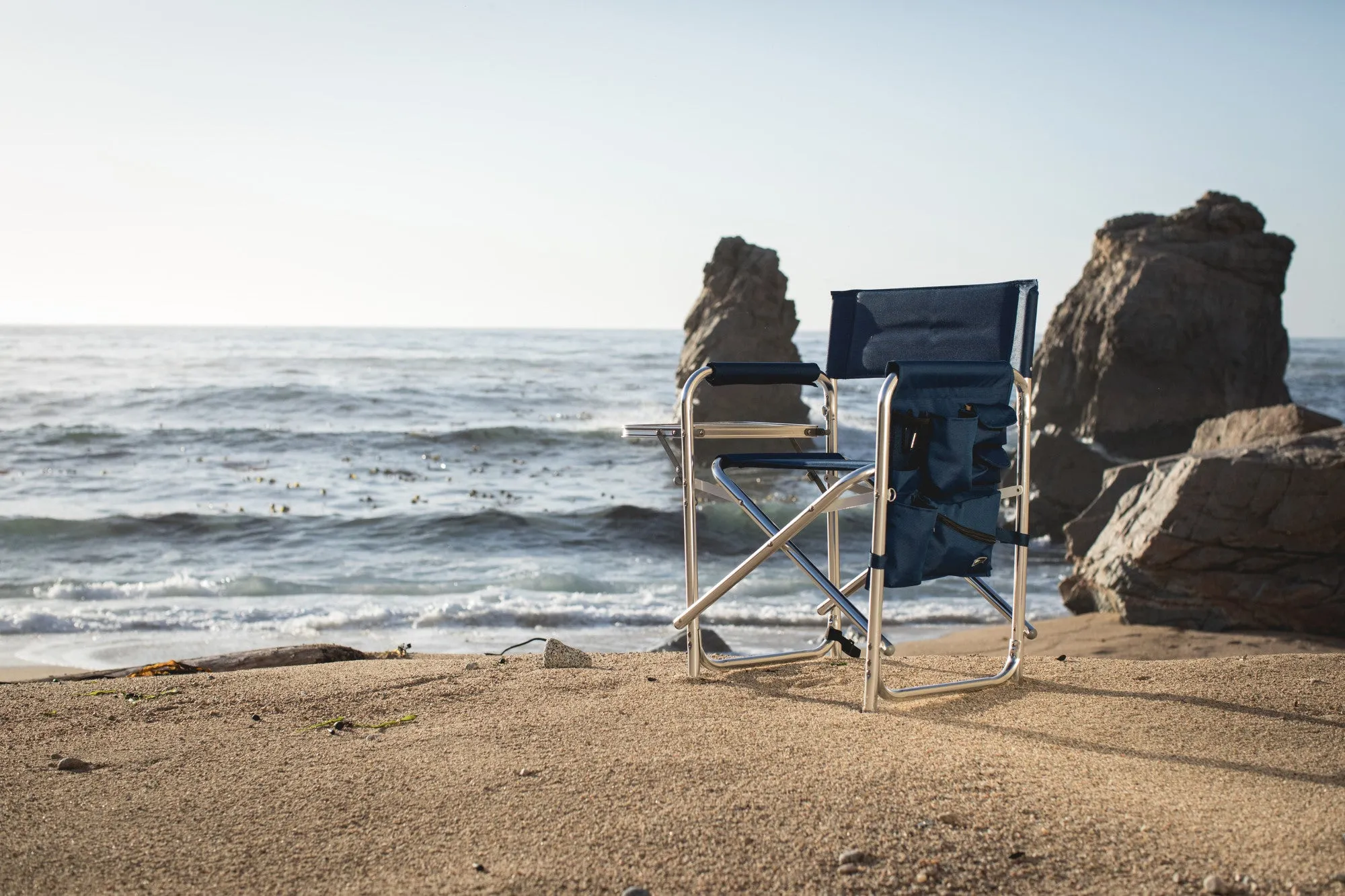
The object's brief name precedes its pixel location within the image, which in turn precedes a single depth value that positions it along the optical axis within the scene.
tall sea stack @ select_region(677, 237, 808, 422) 17.86
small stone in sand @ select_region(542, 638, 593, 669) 3.97
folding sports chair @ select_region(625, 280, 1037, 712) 3.08
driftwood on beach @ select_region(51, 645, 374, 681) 4.39
